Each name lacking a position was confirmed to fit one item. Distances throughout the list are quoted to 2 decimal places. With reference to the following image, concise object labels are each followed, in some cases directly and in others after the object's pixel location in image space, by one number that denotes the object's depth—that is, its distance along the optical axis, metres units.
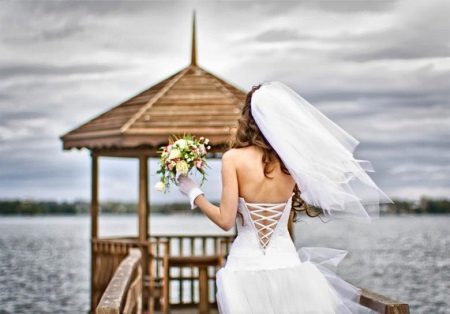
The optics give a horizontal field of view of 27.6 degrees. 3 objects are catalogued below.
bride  4.64
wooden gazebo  11.62
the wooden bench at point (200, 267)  12.12
